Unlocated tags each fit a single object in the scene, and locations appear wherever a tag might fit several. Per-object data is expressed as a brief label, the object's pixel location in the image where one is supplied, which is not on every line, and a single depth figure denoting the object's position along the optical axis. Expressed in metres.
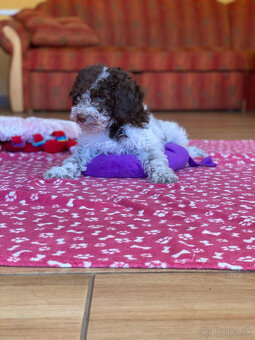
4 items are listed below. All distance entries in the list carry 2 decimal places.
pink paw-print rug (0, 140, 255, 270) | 1.25
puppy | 2.16
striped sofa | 5.44
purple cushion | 2.24
